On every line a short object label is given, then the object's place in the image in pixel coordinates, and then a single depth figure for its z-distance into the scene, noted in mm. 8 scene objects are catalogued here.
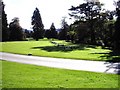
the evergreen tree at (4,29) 47199
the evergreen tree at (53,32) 61431
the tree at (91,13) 39442
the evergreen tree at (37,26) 55479
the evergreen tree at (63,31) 58159
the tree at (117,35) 28641
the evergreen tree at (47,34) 61775
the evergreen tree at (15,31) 49541
